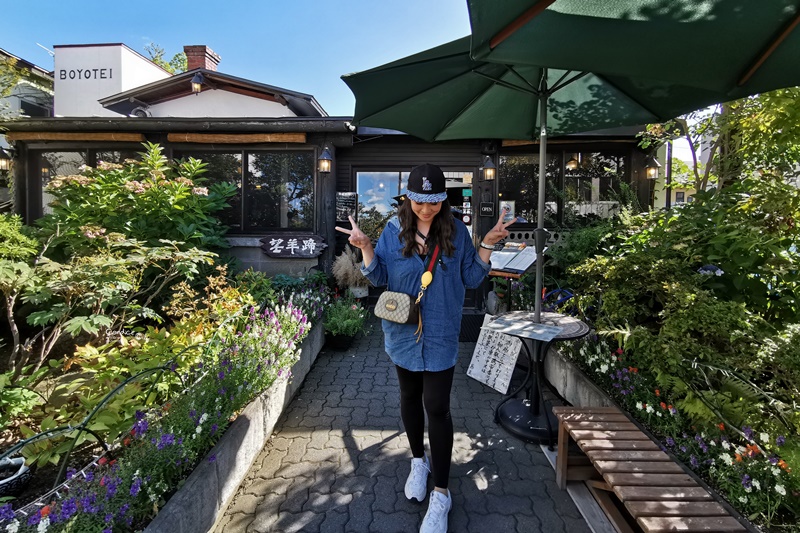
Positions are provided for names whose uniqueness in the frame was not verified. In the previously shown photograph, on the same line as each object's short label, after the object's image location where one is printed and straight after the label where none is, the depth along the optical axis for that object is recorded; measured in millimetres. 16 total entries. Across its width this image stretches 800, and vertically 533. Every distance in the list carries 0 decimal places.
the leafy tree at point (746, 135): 3383
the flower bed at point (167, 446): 1524
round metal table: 2959
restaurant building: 6824
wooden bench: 1624
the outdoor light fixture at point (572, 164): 7512
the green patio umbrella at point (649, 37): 1621
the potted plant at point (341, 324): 5031
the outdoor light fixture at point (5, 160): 7086
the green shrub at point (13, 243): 3786
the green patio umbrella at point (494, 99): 2764
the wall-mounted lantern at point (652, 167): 7054
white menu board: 3600
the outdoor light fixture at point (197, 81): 8992
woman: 2082
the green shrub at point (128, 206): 5105
